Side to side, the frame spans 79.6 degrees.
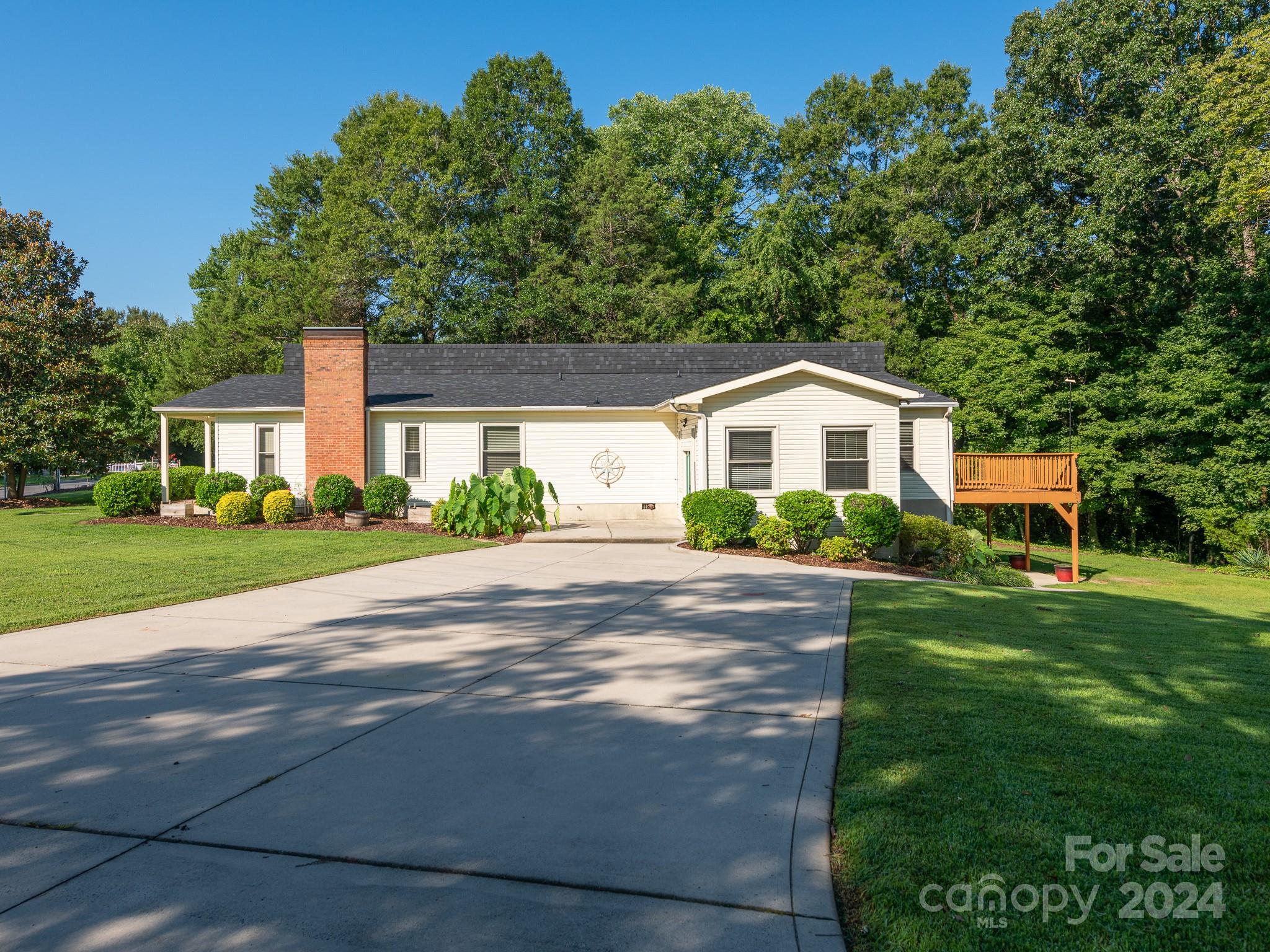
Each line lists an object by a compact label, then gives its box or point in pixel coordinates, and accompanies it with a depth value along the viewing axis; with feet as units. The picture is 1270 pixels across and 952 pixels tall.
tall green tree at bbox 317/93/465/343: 101.96
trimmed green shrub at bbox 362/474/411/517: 57.52
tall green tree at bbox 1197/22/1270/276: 58.75
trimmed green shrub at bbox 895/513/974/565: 49.01
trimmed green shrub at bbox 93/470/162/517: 59.36
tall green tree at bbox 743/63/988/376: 104.27
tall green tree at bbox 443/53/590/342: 103.14
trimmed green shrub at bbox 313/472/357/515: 57.26
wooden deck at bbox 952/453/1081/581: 59.36
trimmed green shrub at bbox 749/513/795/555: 47.01
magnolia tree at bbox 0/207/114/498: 73.46
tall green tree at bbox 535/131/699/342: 100.32
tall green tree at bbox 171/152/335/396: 110.83
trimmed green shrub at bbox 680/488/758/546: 46.96
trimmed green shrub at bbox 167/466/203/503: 64.28
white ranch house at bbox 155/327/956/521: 59.36
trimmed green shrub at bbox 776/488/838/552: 46.96
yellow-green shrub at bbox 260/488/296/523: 56.49
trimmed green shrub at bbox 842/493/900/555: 46.65
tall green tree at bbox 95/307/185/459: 108.17
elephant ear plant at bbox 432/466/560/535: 52.75
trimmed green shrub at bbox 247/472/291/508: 58.49
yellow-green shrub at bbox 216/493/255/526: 55.26
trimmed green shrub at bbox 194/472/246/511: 58.29
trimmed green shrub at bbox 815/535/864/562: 46.11
